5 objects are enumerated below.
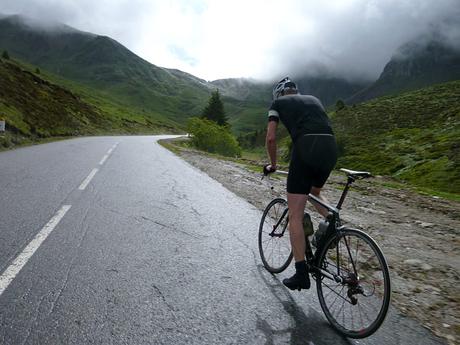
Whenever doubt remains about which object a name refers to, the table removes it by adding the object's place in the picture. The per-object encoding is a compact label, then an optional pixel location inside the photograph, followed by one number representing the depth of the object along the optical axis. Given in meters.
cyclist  4.02
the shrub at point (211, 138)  44.79
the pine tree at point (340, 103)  78.94
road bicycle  3.39
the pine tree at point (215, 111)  68.75
